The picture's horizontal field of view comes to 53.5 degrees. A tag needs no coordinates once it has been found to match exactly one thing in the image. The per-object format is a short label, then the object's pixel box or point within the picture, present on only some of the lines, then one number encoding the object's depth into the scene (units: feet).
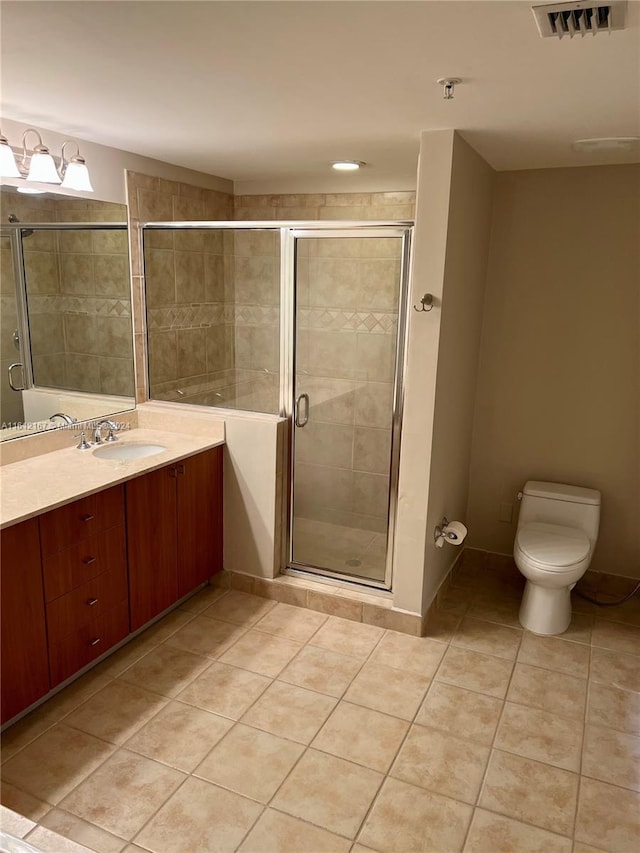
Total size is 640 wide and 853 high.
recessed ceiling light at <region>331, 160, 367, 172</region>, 11.03
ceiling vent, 4.50
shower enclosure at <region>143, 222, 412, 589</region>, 10.61
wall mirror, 8.96
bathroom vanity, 7.48
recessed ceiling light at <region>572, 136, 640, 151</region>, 8.60
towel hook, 8.95
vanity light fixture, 8.34
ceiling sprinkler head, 6.26
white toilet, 10.09
